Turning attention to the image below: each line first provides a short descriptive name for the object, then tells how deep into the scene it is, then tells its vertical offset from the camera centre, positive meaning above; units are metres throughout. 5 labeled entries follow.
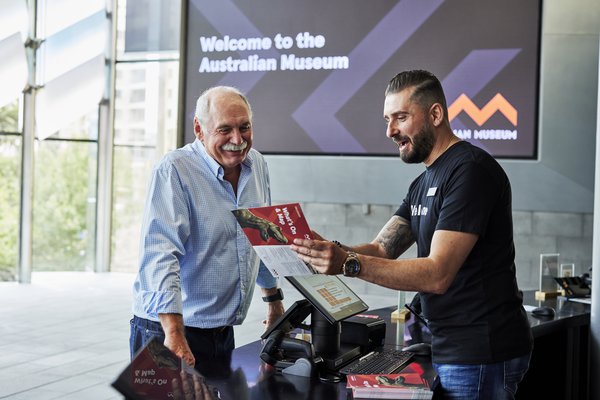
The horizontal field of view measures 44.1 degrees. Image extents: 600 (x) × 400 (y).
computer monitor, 2.44 -0.34
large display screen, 7.79 +1.55
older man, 2.53 -0.13
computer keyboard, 2.52 -0.58
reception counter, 3.61 -0.77
